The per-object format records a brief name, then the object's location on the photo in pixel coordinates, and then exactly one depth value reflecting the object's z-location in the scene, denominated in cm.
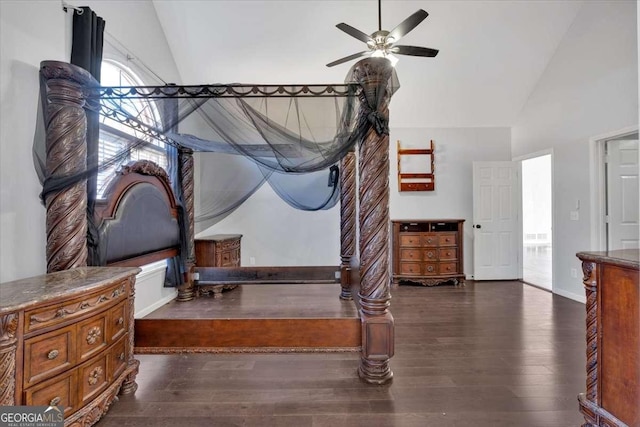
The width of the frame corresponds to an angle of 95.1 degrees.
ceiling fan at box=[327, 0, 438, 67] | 261
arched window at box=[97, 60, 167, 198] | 227
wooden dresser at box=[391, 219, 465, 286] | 459
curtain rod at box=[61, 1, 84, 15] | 214
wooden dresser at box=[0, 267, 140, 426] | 122
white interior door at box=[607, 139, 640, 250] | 352
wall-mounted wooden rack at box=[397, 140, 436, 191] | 504
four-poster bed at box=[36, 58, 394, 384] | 186
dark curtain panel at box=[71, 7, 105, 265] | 205
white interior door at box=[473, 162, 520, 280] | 483
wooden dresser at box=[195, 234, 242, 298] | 391
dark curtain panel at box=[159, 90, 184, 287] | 333
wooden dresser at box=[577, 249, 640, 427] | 132
